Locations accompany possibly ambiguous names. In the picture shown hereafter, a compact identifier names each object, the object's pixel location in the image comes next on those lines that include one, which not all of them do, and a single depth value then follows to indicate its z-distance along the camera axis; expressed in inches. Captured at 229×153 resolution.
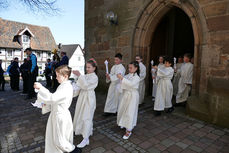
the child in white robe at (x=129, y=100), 121.3
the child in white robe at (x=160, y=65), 177.8
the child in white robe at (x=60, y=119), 84.5
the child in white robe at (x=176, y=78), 240.1
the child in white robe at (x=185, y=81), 187.3
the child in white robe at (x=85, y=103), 110.0
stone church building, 141.9
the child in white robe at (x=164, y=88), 168.4
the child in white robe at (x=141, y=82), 197.2
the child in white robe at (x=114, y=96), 169.8
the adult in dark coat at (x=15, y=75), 327.6
